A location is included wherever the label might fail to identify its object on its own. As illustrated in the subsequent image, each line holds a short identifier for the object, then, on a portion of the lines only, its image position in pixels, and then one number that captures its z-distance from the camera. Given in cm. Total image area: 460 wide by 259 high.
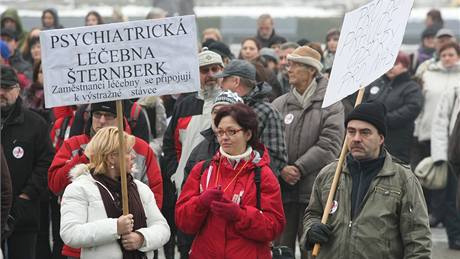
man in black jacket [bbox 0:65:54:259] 1733
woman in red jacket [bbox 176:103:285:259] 1368
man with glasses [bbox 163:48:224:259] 1715
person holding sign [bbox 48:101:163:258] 1574
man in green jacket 1283
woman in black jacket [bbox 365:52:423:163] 2248
